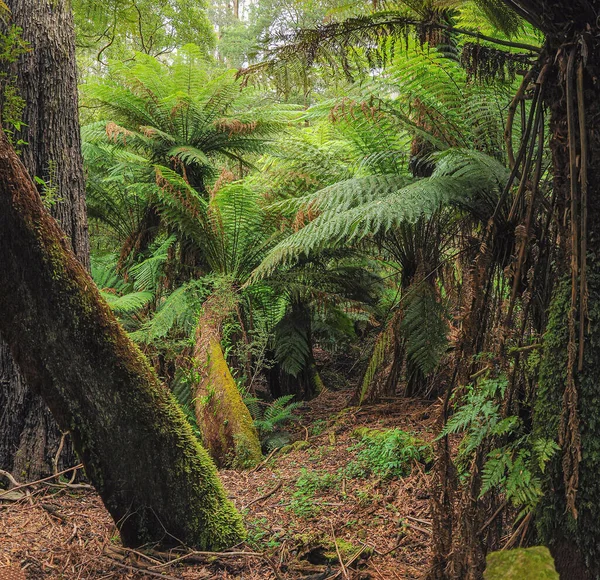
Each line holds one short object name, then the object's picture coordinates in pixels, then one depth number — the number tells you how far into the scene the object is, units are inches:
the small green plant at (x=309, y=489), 93.7
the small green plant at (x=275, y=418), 137.4
